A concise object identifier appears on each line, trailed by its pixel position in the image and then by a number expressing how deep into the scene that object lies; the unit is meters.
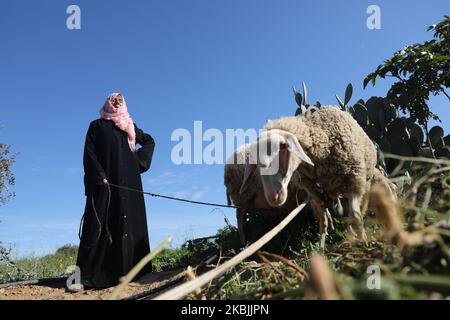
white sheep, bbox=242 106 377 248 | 4.11
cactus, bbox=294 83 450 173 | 7.65
